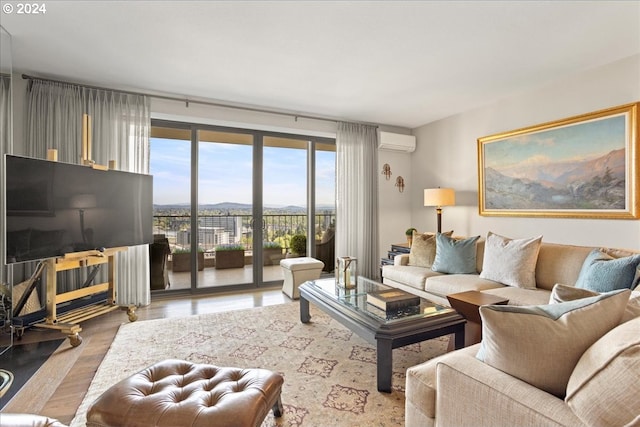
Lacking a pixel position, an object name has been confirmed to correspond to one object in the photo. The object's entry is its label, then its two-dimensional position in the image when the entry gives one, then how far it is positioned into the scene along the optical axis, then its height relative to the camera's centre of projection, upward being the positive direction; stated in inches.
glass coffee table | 76.5 -27.6
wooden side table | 85.1 -25.7
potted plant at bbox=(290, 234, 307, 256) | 198.4 -18.1
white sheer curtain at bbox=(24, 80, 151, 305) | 131.0 +36.9
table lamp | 173.5 +9.7
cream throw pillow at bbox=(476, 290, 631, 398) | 39.5 -15.0
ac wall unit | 199.8 +46.3
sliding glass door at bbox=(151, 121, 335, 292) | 168.4 +7.8
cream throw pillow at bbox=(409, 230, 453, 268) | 152.2 -17.1
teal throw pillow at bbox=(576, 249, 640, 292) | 85.7 -16.4
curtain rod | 134.8 +56.2
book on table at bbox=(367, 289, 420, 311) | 90.0 -24.5
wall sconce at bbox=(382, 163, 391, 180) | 208.4 +29.2
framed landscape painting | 117.7 +19.5
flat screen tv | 95.4 +2.8
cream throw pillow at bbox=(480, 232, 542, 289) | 115.0 -17.5
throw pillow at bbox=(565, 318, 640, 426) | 31.0 -17.4
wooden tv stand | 106.1 -28.6
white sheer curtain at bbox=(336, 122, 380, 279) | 192.1 +12.1
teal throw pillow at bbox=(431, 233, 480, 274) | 137.4 -18.2
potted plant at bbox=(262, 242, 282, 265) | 189.3 -22.2
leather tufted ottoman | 47.4 -29.5
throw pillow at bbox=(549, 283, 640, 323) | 45.8 -12.9
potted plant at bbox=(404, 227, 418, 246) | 188.1 -11.8
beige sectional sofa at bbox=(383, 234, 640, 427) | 32.0 -21.7
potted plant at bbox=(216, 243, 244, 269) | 182.7 -22.7
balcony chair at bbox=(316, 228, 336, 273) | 202.2 -20.0
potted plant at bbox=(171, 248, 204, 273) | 172.9 -23.6
